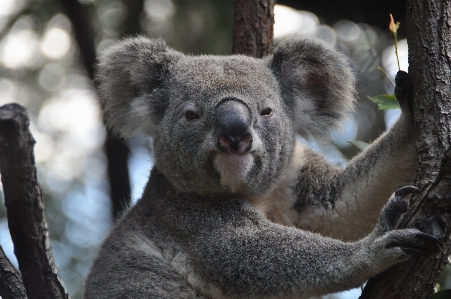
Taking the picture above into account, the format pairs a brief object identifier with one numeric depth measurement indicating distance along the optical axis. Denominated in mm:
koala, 6324
